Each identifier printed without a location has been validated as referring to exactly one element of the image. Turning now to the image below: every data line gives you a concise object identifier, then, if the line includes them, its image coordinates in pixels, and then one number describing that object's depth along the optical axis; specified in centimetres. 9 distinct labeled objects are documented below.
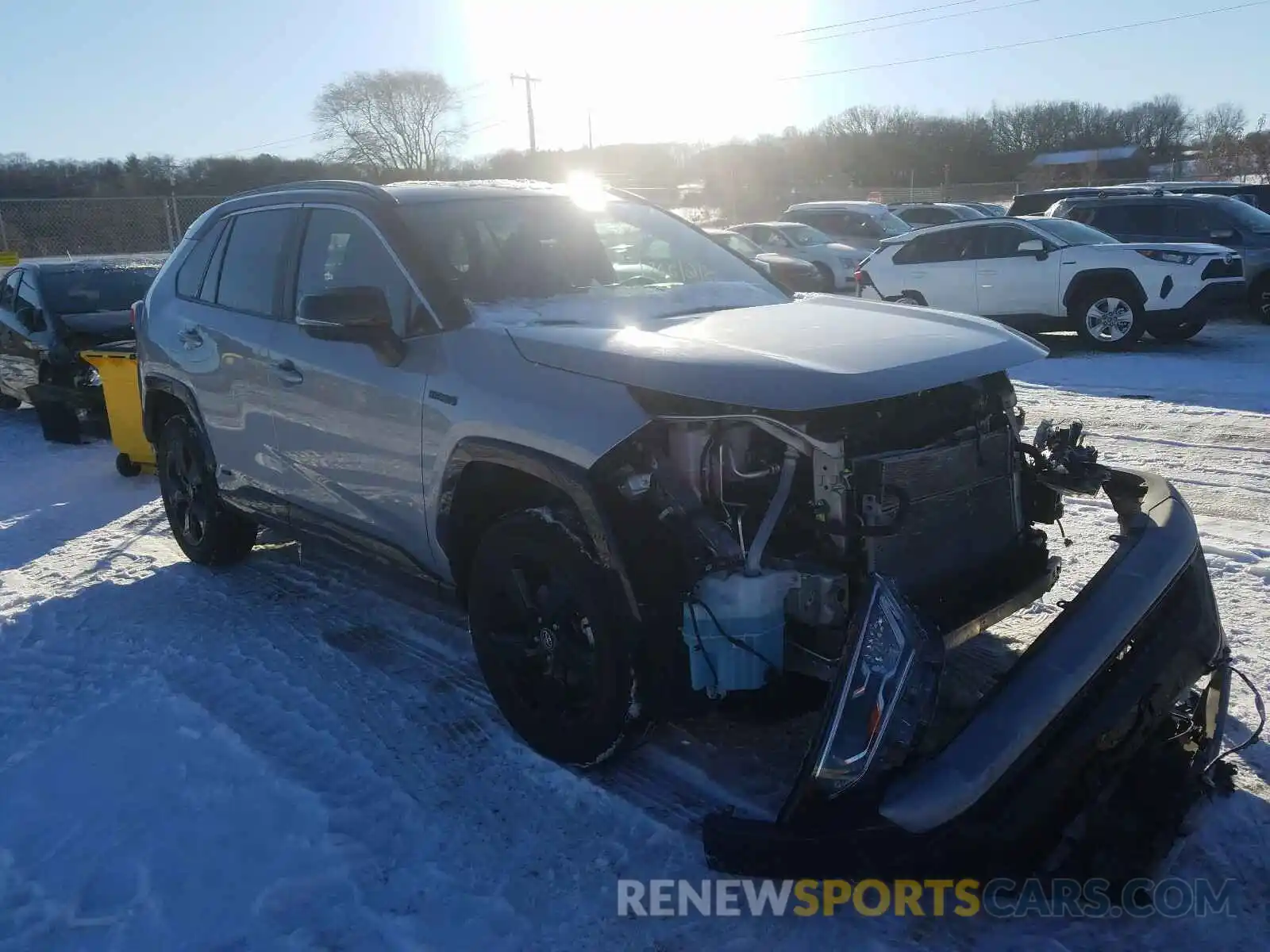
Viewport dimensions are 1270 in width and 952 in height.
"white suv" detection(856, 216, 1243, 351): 1179
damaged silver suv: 256
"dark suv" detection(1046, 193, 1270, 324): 1329
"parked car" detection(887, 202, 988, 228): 2177
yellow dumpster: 786
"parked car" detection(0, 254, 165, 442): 962
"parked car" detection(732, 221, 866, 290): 1953
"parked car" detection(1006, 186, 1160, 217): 1675
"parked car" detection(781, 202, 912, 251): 2091
